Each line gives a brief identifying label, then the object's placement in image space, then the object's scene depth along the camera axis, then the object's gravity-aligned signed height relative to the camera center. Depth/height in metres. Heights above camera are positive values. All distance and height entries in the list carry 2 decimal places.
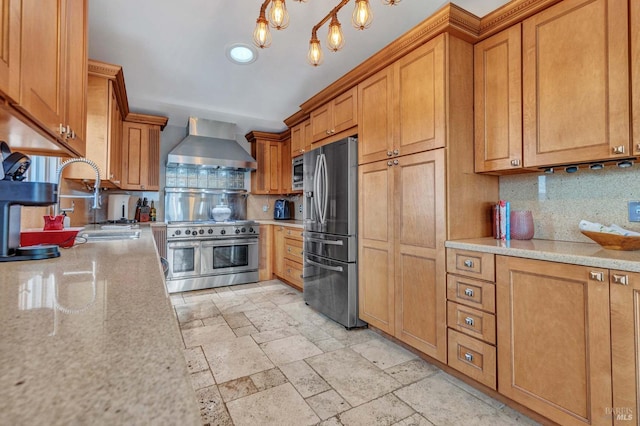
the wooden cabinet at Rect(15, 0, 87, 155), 0.94 +0.58
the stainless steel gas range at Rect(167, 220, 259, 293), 3.87 -0.51
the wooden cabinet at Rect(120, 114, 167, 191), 3.96 +0.86
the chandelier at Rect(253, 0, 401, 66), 1.84 +1.25
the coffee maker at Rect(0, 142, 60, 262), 1.06 +0.06
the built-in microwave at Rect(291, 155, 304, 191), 4.11 +0.60
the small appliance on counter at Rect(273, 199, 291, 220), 5.10 +0.11
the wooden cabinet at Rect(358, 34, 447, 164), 2.05 +0.85
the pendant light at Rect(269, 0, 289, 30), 1.88 +1.29
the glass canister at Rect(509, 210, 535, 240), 2.04 -0.06
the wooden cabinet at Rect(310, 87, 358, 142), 2.81 +1.02
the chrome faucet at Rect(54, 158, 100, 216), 1.63 +0.21
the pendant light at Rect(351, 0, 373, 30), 1.82 +1.24
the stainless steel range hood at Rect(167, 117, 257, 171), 4.19 +0.99
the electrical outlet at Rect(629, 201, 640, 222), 1.67 +0.03
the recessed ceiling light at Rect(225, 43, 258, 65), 2.85 +1.59
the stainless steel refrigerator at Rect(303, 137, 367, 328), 2.74 -0.14
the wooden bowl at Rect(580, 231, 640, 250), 1.49 -0.12
